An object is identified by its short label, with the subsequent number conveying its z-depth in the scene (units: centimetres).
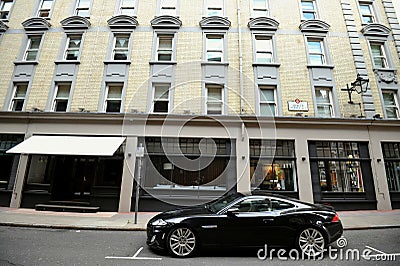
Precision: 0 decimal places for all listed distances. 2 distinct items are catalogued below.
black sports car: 501
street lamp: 1151
